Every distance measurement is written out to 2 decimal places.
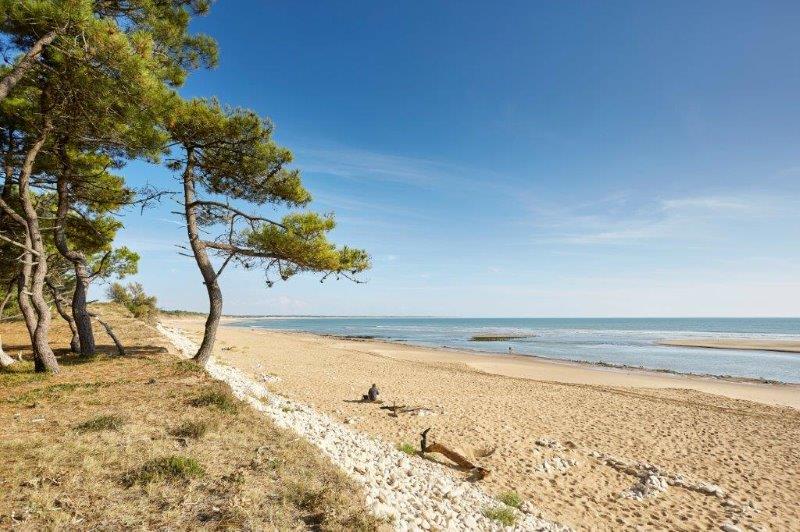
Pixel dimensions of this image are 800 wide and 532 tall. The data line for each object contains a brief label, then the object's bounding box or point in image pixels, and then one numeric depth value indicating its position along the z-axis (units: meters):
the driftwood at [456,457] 8.36
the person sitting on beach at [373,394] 14.44
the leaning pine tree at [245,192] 12.17
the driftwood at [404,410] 13.12
